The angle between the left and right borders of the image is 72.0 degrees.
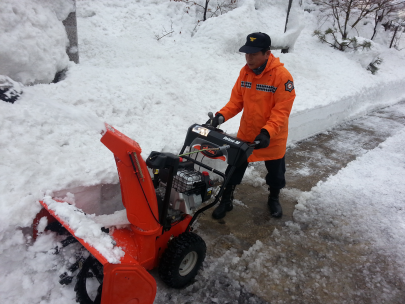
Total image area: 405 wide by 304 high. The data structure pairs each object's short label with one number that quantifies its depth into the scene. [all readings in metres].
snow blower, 1.74
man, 2.75
